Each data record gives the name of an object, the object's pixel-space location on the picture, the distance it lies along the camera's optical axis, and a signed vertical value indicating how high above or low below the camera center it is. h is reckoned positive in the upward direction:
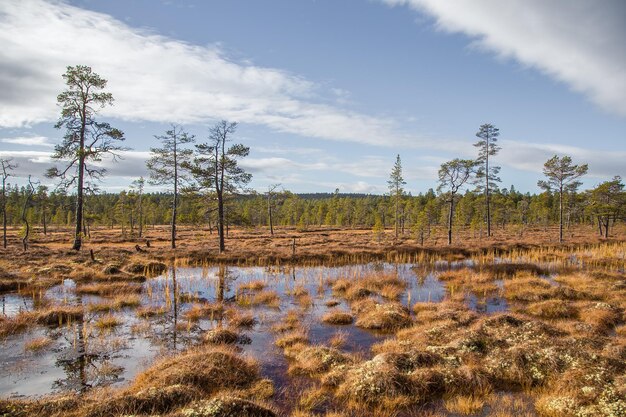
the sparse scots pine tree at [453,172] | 42.09 +5.24
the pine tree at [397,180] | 59.28 +5.78
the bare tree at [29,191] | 34.09 +1.66
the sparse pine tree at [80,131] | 27.25 +6.23
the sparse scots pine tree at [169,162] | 36.56 +4.97
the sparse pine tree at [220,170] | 32.38 +3.78
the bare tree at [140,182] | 65.06 +5.05
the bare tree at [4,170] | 35.68 +3.73
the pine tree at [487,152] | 48.34 +8.82
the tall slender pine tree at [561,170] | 46.00 +6.31
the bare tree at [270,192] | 68.38 +3.94
